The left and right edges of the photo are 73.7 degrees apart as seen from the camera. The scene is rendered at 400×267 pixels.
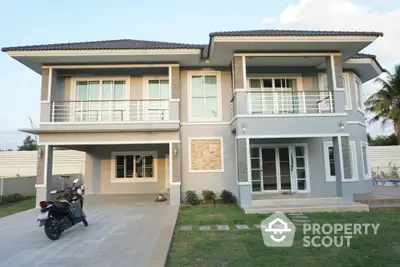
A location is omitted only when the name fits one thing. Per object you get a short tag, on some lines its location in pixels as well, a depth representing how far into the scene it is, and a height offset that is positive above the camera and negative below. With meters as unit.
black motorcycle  5.64 -0.95
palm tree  24.59 +5.94
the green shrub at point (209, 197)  10.65 -1.18
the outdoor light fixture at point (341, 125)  9.86 +1.46
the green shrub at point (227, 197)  10.62 -1.21
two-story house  9.80 +2.48
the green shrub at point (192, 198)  10.34 -1.20
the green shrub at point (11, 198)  11.77 -1.23
